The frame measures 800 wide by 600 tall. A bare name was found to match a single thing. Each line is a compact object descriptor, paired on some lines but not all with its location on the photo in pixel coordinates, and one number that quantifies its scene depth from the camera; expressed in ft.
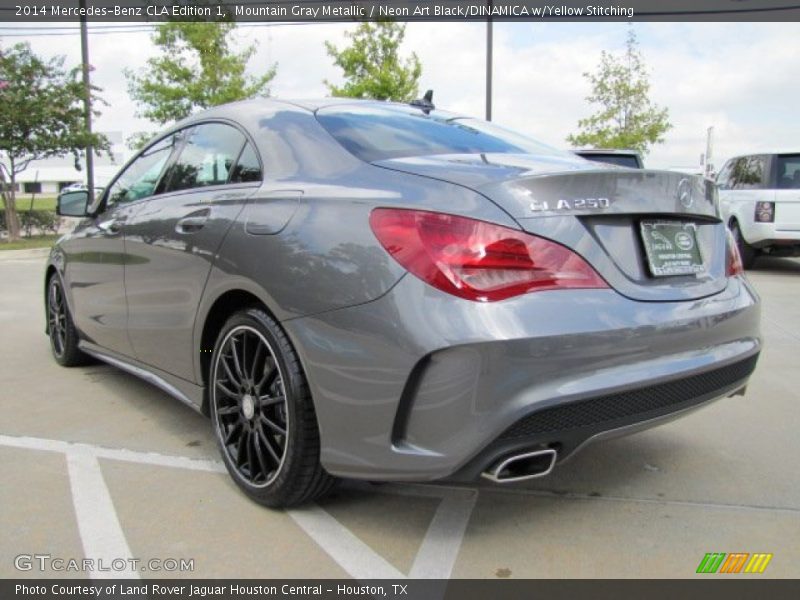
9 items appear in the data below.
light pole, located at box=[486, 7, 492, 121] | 54.75
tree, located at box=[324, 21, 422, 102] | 66.08
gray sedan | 6.97
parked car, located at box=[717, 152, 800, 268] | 34.55
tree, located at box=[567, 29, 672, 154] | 74.84
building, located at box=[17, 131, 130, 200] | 284.76
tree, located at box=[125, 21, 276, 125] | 69.21
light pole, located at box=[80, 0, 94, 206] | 60.99
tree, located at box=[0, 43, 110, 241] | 56.95
